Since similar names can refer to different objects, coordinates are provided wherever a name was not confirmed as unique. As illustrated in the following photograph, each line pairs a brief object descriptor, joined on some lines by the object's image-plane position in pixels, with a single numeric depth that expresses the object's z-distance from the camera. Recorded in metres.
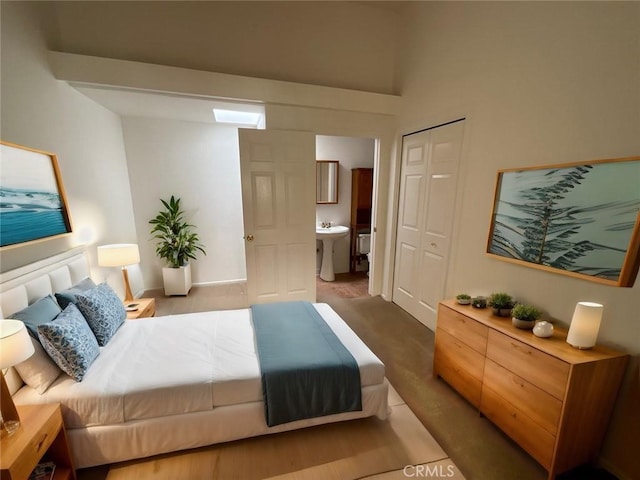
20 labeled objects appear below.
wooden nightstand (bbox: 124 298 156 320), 2.35
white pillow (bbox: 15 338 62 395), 1.35
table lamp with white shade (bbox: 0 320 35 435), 1.06
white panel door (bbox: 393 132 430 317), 2.89
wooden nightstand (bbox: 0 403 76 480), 1.01
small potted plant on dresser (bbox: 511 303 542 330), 1.59
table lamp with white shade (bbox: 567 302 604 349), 1.33
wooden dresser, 1.30
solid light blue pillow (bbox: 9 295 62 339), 1.40
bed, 1.36
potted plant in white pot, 3.54
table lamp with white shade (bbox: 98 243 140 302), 2.41
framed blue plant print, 1.34
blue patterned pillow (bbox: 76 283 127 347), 1.75
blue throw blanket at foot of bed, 1.49
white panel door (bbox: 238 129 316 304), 2.90
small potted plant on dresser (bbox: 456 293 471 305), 2.00
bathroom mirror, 4.28
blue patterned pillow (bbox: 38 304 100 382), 1.38
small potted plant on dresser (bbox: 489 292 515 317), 1.78
